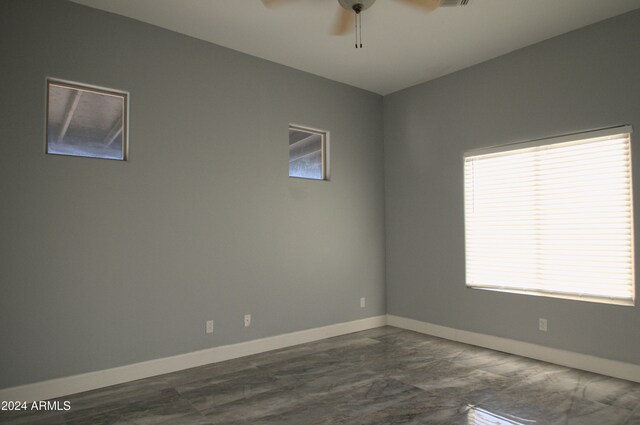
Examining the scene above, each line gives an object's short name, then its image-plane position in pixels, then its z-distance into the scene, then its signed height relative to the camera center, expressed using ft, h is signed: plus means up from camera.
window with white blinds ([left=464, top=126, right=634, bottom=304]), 11.54 +0.21
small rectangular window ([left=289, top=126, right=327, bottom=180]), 15.58 +3.00
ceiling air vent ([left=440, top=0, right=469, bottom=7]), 9.70 +5.59
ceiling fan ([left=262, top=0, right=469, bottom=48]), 9.78 +5.72
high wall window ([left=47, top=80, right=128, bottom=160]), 10.60 +3.01
